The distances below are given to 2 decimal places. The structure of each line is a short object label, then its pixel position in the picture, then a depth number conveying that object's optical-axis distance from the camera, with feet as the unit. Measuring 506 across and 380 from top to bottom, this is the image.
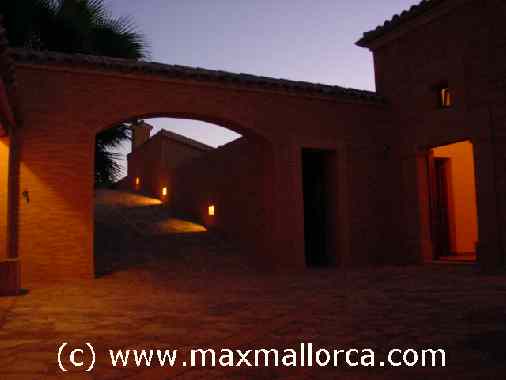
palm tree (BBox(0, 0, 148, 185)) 37.17
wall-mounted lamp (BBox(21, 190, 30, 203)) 28.50
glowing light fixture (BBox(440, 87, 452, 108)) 37.44
